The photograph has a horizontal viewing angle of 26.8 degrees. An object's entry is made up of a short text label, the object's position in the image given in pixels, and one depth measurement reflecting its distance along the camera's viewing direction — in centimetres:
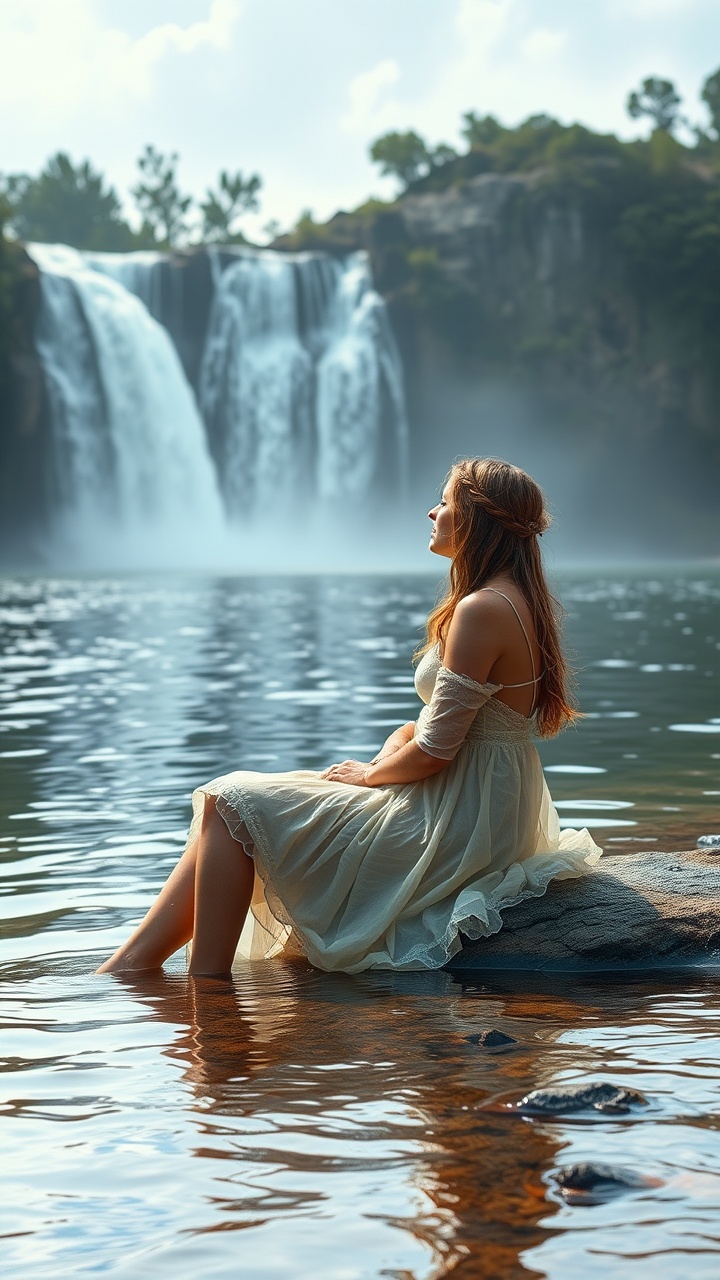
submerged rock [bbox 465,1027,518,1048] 401
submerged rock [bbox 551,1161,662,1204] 295
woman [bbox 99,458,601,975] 471
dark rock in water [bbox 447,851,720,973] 500
